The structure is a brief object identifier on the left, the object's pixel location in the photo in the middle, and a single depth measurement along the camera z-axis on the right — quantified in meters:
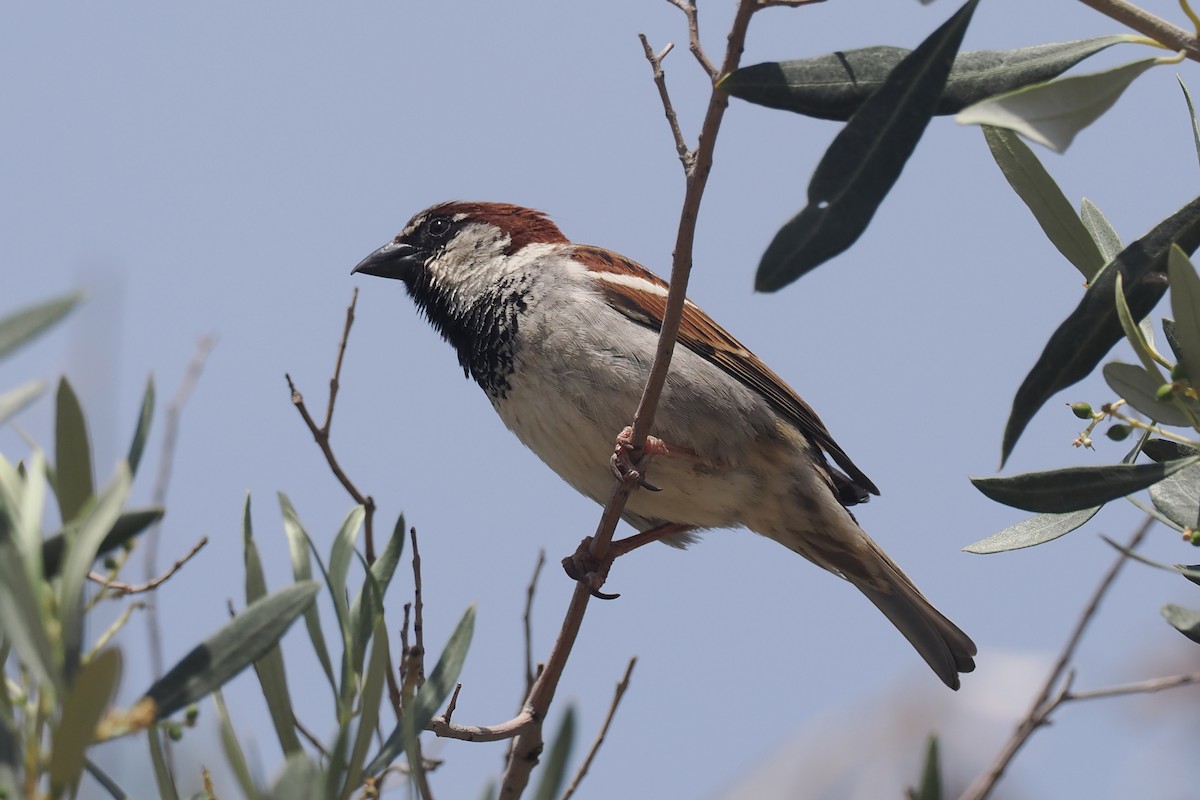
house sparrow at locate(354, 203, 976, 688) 6.86
